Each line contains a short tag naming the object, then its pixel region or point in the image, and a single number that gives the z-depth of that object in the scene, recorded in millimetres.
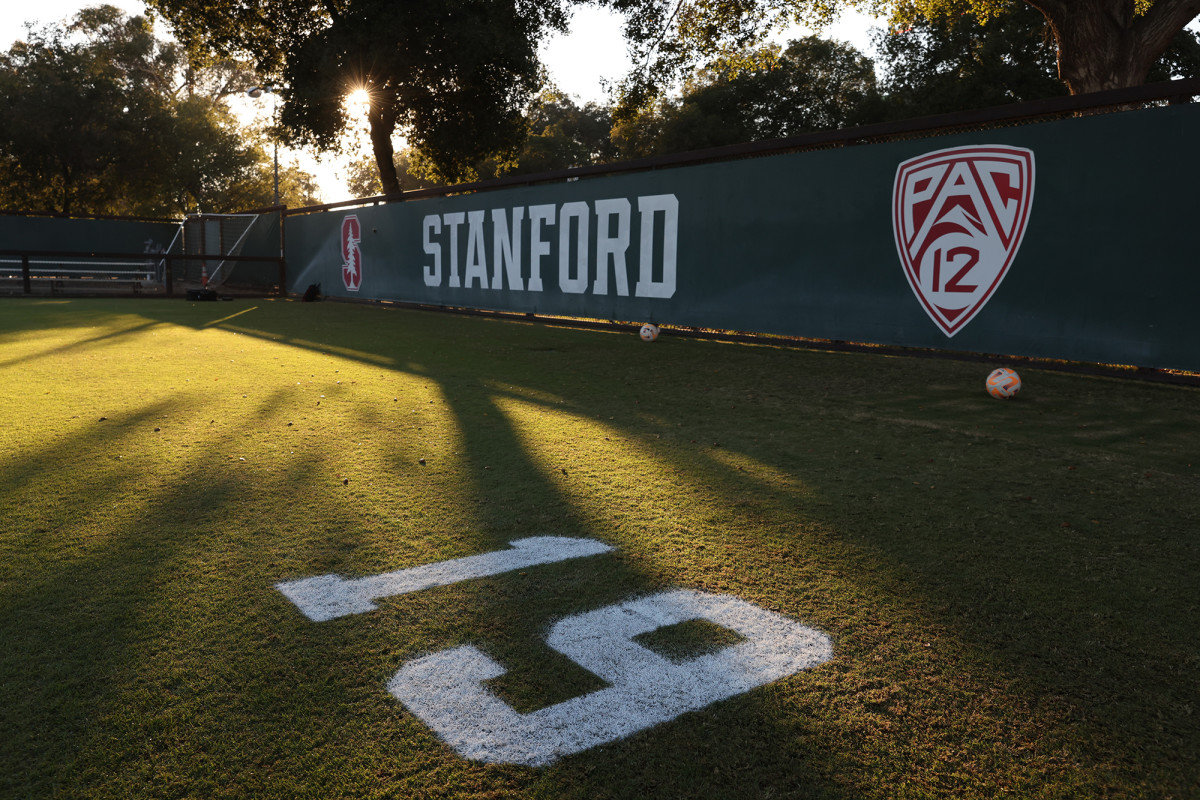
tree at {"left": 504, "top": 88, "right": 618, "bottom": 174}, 49906
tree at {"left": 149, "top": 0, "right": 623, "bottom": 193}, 22469
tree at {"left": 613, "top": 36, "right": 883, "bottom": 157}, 40688
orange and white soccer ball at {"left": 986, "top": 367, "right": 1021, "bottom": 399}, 6613
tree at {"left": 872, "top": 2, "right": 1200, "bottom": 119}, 31980
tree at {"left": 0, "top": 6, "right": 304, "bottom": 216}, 34094
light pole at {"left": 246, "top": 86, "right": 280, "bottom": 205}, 24992
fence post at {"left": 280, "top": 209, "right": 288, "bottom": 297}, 21641
